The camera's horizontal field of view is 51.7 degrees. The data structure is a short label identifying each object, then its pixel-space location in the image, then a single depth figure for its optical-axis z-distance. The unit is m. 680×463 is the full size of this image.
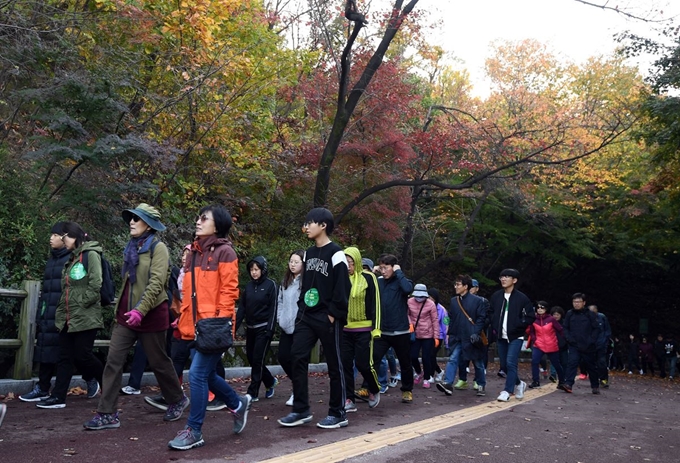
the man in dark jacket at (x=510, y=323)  10.49
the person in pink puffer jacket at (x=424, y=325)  11.70
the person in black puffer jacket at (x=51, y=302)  7.68
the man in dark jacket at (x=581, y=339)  13.35
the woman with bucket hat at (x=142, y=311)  6.21
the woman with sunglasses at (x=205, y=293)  5.67
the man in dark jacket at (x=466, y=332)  11.28
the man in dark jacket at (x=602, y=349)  14.87
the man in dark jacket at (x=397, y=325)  9.59
